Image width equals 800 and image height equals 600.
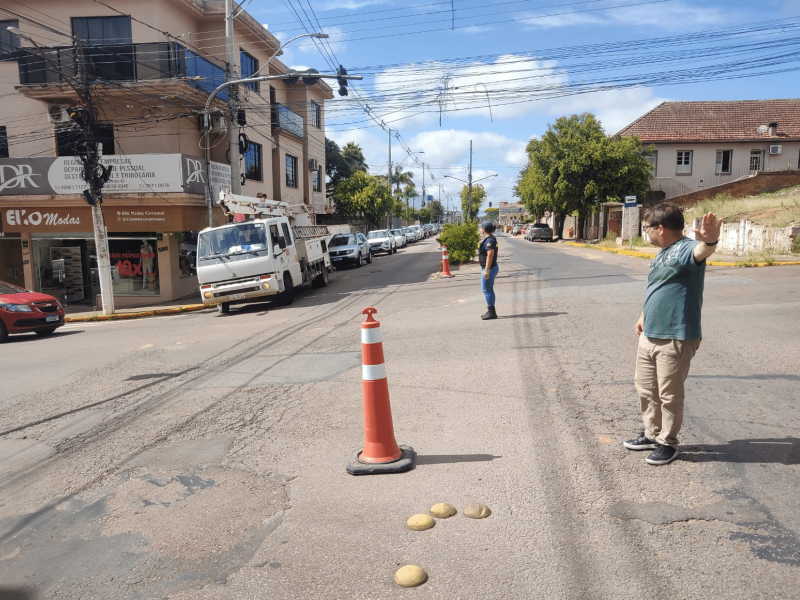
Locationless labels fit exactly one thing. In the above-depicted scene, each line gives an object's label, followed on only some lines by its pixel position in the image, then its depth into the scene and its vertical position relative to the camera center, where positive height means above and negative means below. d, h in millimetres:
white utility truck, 15109 -857
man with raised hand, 4070 -695
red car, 13266 -1873
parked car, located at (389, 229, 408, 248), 43656 -1039
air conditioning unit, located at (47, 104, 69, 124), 21406 +3913
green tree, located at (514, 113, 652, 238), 37781 +3406
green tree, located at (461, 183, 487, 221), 87312 +4128
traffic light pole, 16173 +3937
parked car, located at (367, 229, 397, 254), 37875 -1134
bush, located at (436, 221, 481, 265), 24281 -727
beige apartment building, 20062 +2860
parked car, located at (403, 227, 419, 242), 53406 -965
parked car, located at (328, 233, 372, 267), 27969 -1150
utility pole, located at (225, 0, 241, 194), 18859 +3665
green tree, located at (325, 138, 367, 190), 56188 +5474
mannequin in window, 21078 -1064
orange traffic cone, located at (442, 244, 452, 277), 19844 -1360
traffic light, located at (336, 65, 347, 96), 16237 +3814
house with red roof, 41938 +4799
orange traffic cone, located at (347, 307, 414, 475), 4430 -1355
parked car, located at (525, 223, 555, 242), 47406 -795
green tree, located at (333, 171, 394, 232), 47000 +2069
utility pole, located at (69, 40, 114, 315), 16094 +1354
